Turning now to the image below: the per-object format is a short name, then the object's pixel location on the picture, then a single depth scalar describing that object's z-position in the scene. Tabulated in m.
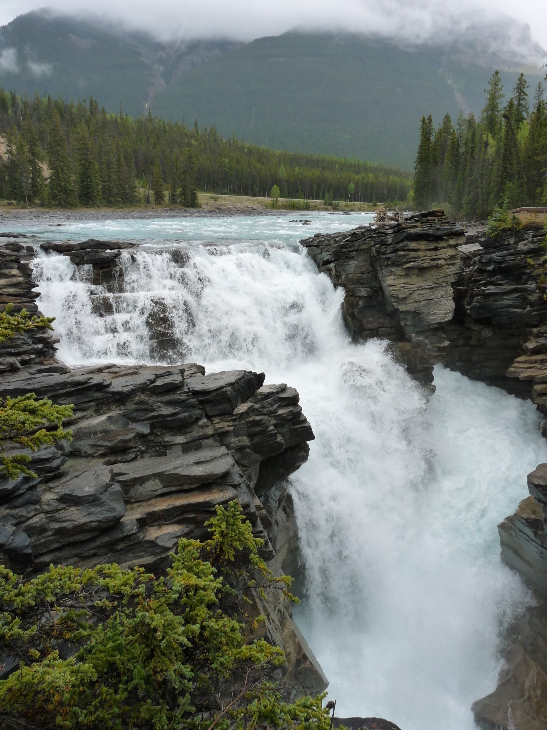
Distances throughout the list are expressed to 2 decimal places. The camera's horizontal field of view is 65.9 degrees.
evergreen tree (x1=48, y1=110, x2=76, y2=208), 74.31
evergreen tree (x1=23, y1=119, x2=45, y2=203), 75.31
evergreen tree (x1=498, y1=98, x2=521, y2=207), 51.41
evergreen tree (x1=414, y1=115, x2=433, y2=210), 78.56
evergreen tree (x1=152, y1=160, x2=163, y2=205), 91.06
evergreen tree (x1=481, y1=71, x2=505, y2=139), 72.50
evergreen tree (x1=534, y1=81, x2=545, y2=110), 60.58
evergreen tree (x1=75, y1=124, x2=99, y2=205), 77.88
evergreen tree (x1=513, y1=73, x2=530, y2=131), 67.43
